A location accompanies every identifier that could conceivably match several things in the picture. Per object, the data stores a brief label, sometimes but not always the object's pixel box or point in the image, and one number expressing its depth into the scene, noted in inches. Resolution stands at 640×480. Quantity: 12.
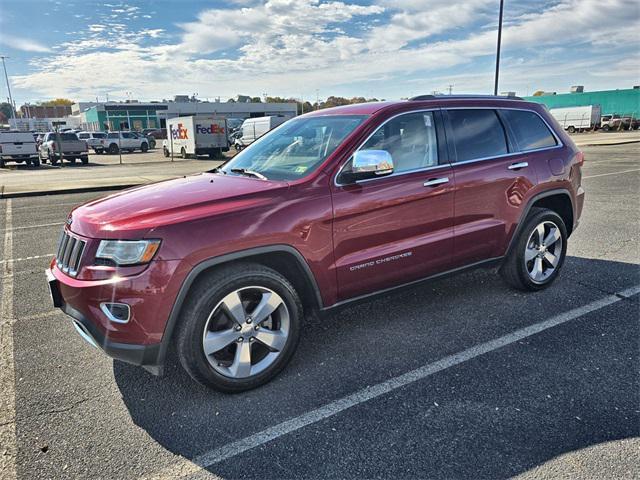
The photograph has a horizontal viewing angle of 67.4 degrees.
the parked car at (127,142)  1509.6
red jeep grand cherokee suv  107.1
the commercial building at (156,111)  3036.4
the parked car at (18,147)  967.0
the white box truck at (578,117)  1919.3
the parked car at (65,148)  1041.5
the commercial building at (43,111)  4638.3
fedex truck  1149.7
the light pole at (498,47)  793.6
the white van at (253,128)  1455.5
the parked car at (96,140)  1493.6
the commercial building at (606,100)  2253.9
